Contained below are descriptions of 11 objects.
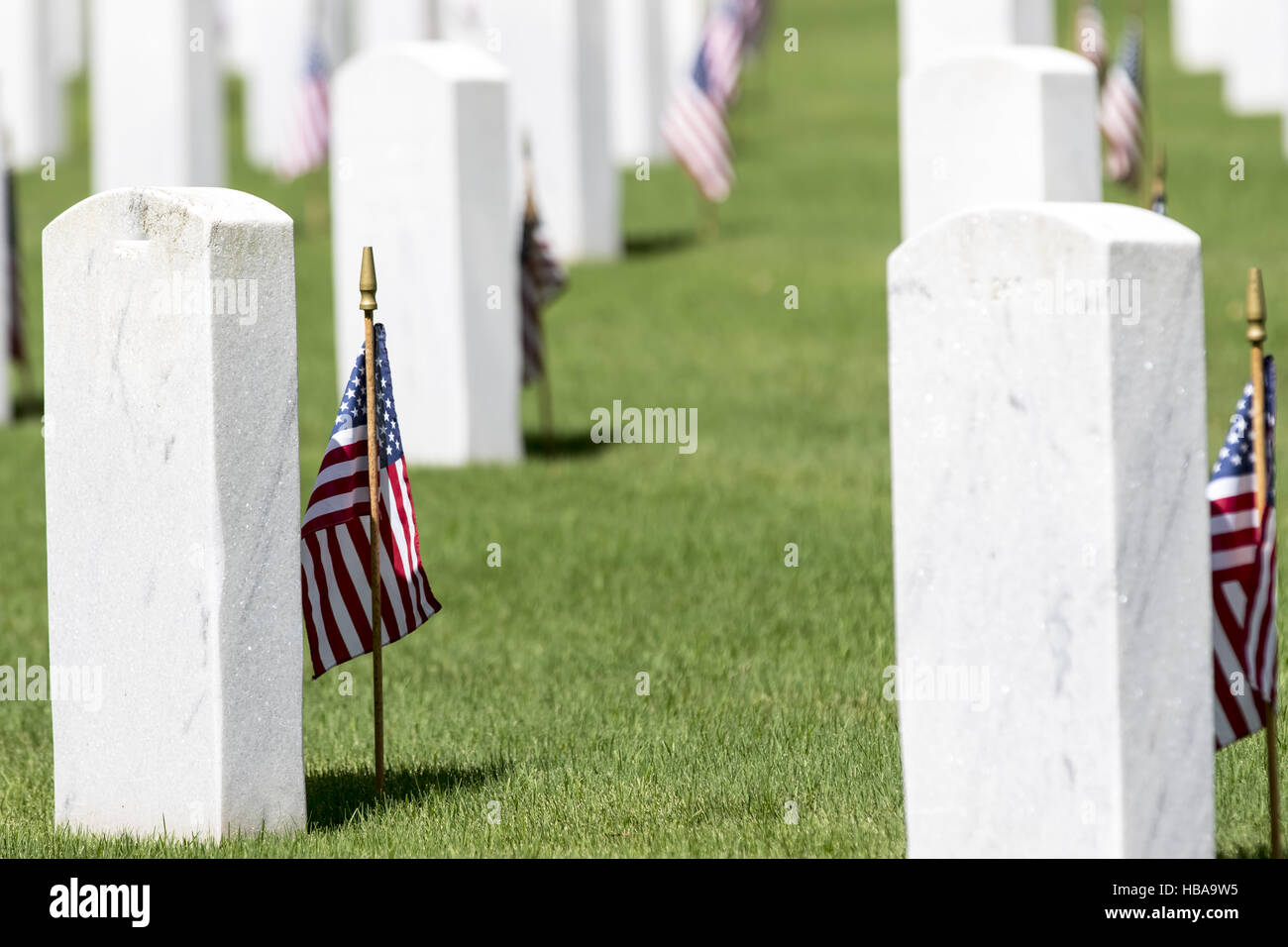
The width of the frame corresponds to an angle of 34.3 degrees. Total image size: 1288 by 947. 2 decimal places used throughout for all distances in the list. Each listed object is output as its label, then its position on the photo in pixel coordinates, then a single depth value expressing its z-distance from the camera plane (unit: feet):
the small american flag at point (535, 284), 48.21
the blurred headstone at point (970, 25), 57.88
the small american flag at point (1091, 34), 65.42
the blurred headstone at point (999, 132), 38.55
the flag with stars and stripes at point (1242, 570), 19.80
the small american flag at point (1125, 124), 63.05
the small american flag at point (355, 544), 23.57
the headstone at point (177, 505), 21.91
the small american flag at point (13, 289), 54.29
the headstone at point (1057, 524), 17.97
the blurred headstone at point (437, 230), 46.85
